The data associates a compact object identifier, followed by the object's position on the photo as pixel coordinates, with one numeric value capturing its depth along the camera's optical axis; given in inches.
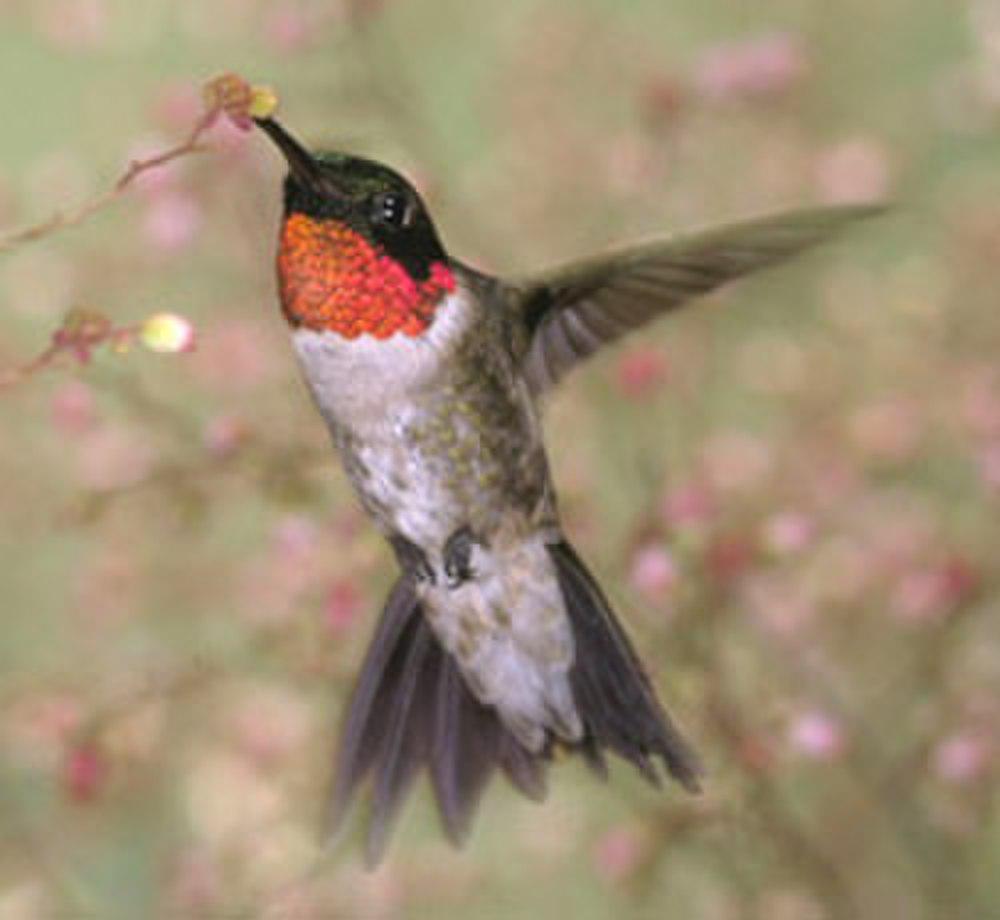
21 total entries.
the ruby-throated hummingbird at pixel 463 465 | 131.9
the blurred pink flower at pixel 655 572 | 174.9
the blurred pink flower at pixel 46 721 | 189.0
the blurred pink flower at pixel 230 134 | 178.7
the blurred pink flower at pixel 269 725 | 216.5
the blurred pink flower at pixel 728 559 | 191.5
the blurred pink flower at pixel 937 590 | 203.5
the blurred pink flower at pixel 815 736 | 183.6
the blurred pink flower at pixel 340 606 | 185.9
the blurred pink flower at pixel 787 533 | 189.6
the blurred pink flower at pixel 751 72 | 239.0
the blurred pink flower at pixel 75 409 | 201.0
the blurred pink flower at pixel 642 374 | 212.1
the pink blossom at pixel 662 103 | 228.8
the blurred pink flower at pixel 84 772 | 181.5
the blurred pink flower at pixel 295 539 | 190.5
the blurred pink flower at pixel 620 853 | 181.3
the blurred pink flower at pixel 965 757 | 187.0
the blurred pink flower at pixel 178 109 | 245.0
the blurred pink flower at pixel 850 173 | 267.0
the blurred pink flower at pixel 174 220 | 233.5
